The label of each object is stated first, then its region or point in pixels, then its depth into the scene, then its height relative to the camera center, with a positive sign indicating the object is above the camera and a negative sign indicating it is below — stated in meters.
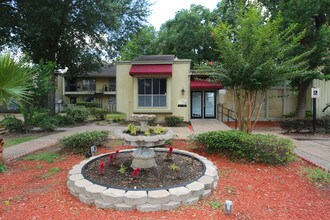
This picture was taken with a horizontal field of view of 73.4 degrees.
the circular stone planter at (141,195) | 3.54 -1.52
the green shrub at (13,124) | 11.58 -1.07
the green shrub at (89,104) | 29.62 -0.03
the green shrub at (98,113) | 18.46 -0.77
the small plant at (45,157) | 6.42 -1.60
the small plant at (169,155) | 5.69 -1.32
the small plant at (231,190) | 4.31 -1.71
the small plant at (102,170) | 4.57 -1.38
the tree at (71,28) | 12.03 +4.78
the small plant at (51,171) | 5.12 -1.65
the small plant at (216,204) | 3.67 -1.70
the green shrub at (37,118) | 11.64 -0.75
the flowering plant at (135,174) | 4.25 -1.36
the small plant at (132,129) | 4.68 -0.56
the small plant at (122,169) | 4.63 -1.39
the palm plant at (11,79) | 4.88 +0.57
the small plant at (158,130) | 4.72 -0.57
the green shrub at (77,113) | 15.92 -0.67
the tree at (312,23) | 11.98 +4.66
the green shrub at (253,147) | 6.04 -1.20
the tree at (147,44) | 29.40 +8.36
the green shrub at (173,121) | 14.85 -1.15
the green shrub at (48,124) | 11.74 -1.07
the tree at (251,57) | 6.88 +1.52
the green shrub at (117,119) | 16.34 -1.12
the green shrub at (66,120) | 15.02 -1.11
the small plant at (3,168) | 5.50 -1.63
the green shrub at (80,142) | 6.96 -1.20
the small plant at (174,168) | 4.85 -1.40
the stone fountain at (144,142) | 4.29 -0.75
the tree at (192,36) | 25.09 +7.80
